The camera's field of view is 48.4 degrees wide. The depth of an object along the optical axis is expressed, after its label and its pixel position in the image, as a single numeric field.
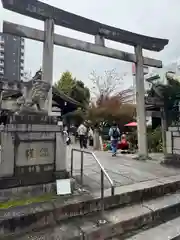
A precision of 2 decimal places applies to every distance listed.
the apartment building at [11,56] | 59.72
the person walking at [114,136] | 9.48
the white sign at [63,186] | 3.88
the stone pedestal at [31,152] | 3.70
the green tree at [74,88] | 27.94
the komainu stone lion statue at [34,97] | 4.13
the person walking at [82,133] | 12.83
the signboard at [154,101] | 8.20
